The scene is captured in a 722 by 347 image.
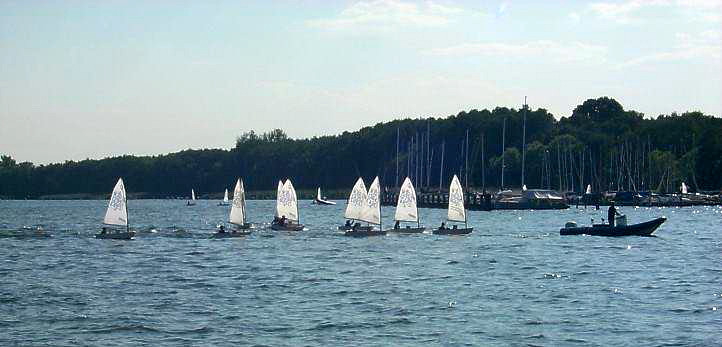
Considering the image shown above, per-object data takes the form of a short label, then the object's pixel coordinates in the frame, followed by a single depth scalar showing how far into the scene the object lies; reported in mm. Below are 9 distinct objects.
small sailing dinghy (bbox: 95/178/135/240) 94500
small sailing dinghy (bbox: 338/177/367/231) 99625
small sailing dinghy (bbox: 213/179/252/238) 101250
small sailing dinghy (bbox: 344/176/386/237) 98438
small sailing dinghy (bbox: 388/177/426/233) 98750
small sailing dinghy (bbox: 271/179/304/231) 107312
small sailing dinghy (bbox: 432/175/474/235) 99650
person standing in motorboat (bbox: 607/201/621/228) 95688
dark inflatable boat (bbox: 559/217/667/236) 95688
